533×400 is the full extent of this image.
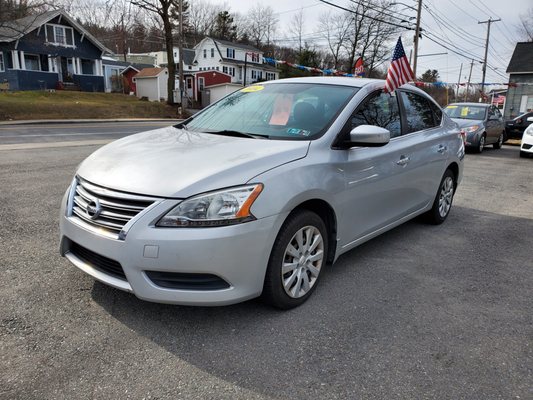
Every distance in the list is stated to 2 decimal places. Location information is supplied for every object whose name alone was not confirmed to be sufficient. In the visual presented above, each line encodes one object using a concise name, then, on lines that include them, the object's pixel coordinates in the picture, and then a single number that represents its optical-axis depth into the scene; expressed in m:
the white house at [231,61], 54.94
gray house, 31.83
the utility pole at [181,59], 28.59
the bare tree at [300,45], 64.55
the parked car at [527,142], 12.79
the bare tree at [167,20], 29.36
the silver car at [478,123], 13.47
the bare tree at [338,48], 54.47
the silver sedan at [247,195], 2.60
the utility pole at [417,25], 28.83
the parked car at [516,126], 17.89
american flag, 4.33
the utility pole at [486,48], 43.06
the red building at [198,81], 45.06
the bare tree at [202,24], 71.75
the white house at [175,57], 60.59
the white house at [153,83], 43.41
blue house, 35.44
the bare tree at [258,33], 73.31
